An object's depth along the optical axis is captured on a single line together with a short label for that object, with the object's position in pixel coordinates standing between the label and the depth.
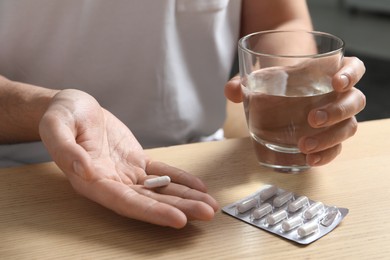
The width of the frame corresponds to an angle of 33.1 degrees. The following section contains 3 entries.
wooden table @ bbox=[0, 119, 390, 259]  0.62
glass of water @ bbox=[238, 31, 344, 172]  0.73
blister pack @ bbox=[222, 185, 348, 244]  0.64
